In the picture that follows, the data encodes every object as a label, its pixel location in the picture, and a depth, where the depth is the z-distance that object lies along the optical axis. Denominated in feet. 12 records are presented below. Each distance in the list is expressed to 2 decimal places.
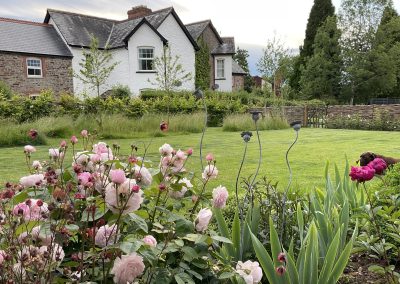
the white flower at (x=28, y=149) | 6.36
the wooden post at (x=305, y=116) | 63.99
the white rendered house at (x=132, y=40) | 79.87
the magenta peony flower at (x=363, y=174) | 7.42
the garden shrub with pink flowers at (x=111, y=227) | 4.17
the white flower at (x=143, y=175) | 5.26
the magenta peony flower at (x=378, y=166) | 8.04
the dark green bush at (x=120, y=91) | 75.00
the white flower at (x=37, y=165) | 6.53
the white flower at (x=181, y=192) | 6.38
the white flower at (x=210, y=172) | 6.32
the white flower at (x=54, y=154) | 6.15
